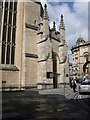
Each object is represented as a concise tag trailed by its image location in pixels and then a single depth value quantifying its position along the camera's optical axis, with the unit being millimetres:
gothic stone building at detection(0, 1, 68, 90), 12706
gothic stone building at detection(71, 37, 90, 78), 36794
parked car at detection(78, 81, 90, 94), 10317
